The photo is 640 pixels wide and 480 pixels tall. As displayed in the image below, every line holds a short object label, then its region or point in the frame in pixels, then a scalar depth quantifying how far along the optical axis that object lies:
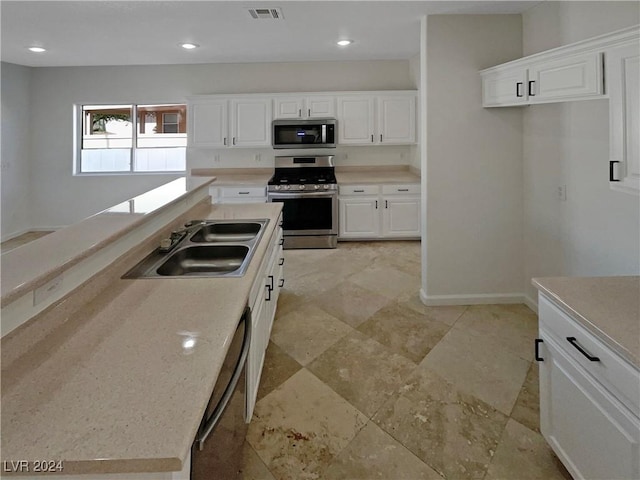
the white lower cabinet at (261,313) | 1.72
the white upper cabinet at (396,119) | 5.46
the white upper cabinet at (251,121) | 5.48
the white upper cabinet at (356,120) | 5.45
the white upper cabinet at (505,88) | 2.59
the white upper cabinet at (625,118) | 1.45
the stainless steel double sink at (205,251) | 1.70
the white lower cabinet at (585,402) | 1.09
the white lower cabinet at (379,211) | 5.26
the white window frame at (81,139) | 6.10
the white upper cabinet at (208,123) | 5.50
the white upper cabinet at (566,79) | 1.85
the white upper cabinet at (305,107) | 5.45
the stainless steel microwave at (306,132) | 5.36
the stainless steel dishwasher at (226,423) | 0.86
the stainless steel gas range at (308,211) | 5.15
